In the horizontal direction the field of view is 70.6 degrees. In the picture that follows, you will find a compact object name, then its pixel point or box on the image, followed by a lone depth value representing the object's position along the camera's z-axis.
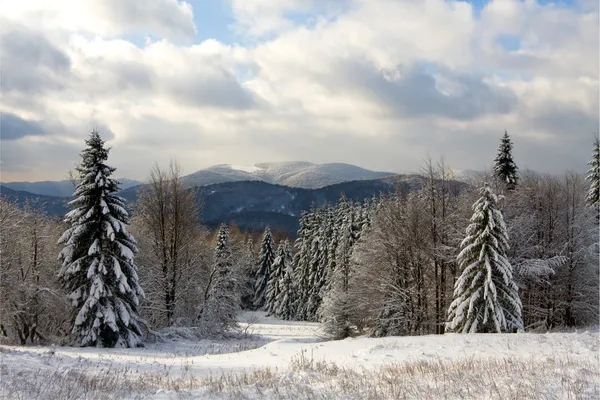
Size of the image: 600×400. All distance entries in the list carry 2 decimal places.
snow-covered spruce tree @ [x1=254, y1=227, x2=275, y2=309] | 70.81
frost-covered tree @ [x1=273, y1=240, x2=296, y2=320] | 59.56
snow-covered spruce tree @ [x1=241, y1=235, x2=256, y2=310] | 73.30
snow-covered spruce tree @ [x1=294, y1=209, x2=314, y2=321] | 58.31
